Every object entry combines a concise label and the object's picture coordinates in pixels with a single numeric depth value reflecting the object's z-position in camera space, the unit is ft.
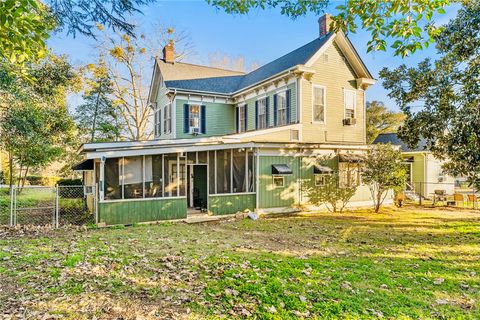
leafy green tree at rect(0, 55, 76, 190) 42.70
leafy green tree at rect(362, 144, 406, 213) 42.91
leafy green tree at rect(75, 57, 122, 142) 76.79
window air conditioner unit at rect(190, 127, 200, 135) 56.75
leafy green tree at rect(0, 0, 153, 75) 12.23
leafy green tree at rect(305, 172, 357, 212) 46.03
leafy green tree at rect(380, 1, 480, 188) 28.04
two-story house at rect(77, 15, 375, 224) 35.96
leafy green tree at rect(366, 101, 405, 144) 108.88
